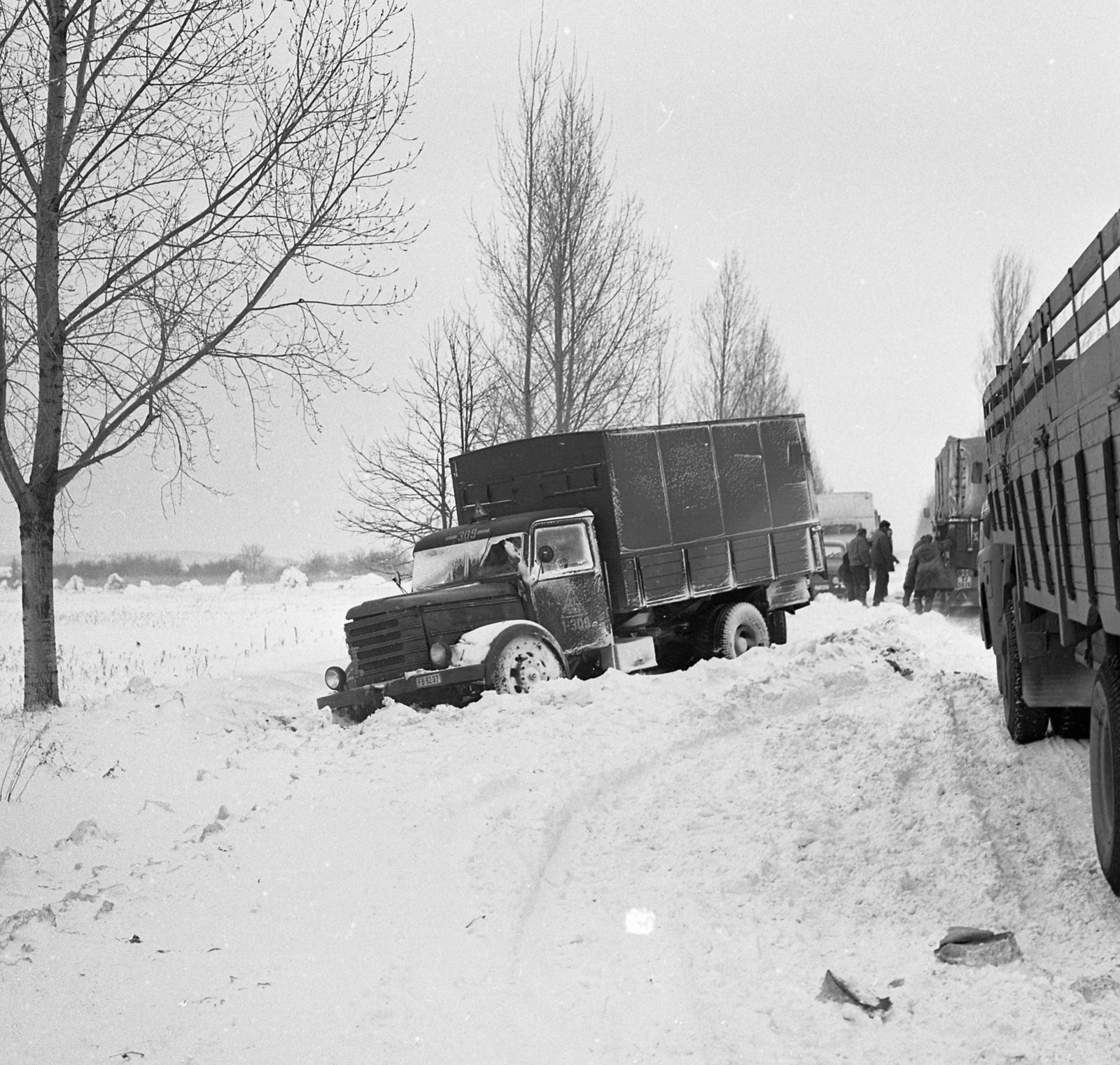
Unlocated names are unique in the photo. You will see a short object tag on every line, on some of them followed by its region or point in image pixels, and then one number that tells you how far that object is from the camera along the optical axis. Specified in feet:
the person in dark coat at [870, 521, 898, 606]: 78.48
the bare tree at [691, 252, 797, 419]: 119.96
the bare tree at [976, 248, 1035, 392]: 135.44
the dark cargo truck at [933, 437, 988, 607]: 70.79
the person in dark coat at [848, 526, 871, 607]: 82.74
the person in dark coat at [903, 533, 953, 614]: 70.33
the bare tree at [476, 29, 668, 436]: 66.80
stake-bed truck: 14.65
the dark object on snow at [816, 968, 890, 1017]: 12.97
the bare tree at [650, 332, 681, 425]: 98.94
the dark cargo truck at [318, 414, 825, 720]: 36.83
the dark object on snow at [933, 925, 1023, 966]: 13.99
